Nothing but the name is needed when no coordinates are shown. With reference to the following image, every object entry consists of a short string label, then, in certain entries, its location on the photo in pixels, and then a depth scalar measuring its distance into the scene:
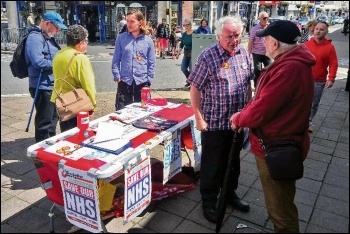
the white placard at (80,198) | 2.23
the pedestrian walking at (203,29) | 9.02
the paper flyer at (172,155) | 2.88
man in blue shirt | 3.99
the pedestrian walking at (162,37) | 13.99
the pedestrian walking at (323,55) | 4.66
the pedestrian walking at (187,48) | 8.08
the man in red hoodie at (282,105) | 1.94
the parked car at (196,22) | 22.14
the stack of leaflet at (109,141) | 2.46
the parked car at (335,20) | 52.71
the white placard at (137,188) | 2.38
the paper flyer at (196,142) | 3.30
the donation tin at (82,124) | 2.70
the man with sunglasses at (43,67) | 3.52
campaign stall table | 2.27
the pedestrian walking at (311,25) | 5.29
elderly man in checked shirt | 2.58
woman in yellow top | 3.11
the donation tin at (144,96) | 3.60
